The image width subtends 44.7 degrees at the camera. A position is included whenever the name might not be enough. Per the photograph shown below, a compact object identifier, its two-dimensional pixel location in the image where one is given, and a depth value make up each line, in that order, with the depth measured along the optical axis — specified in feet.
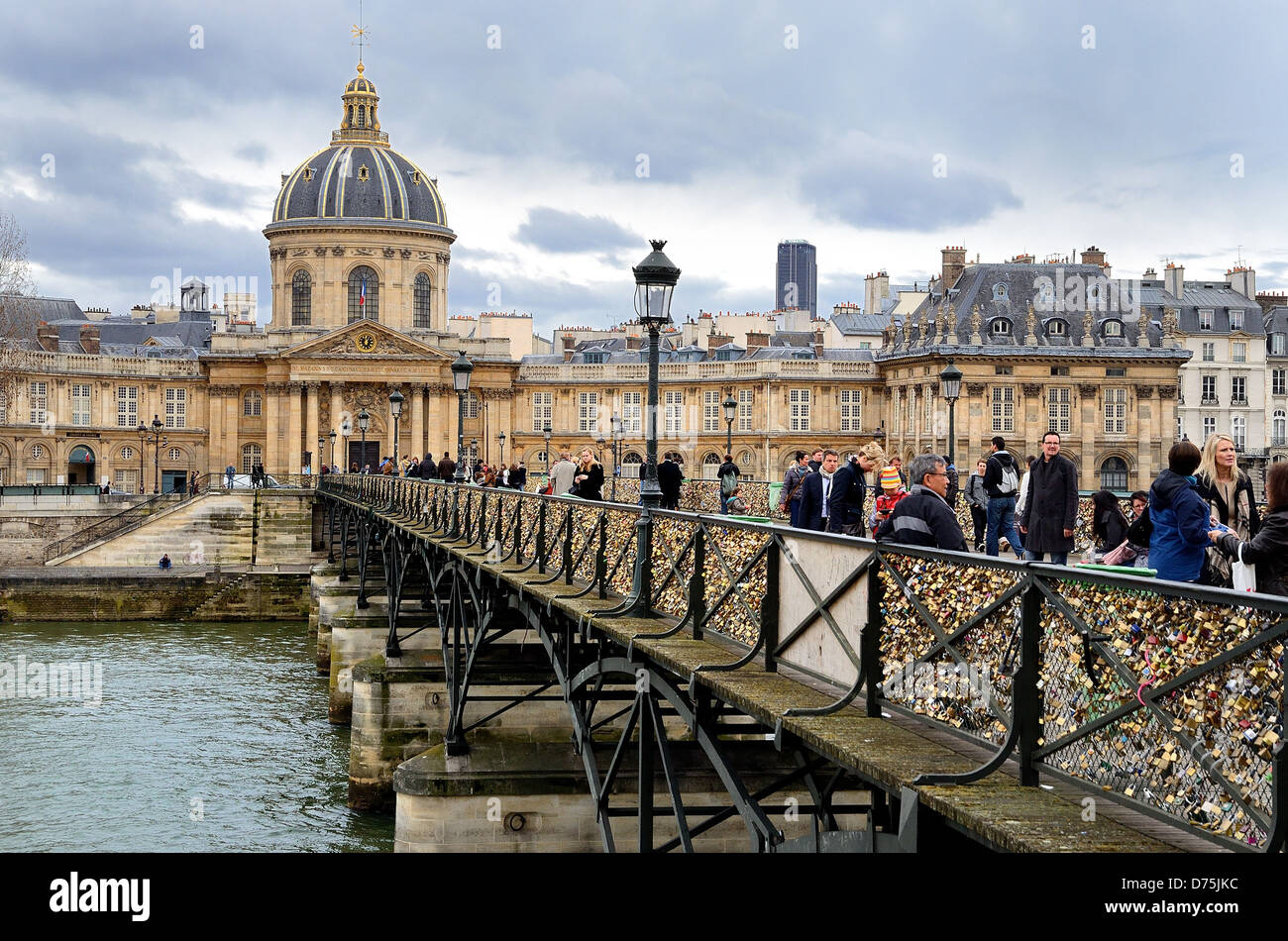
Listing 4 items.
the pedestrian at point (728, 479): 89.54
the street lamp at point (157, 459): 238.64
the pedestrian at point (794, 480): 67.00
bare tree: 206.49
